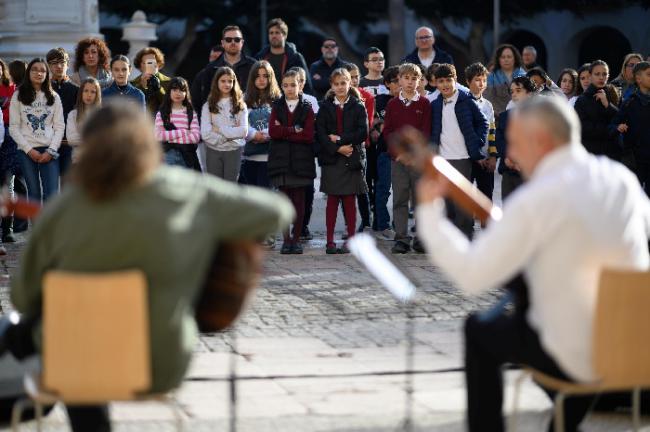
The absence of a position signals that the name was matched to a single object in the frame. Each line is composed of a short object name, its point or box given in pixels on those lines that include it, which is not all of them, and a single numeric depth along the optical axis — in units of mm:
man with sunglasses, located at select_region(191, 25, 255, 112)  14336
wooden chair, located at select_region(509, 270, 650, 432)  5133
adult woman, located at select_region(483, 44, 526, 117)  14898
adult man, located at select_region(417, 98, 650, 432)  5059
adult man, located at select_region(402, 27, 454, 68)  15945
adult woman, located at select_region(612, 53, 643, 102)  15680
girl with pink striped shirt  13062
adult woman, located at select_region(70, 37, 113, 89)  14062
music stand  5336
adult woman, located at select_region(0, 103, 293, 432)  4902
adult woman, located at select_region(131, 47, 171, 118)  13766
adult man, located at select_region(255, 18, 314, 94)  15477
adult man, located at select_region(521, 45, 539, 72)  19102
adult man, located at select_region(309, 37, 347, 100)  16531
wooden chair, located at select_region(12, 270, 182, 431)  4879
